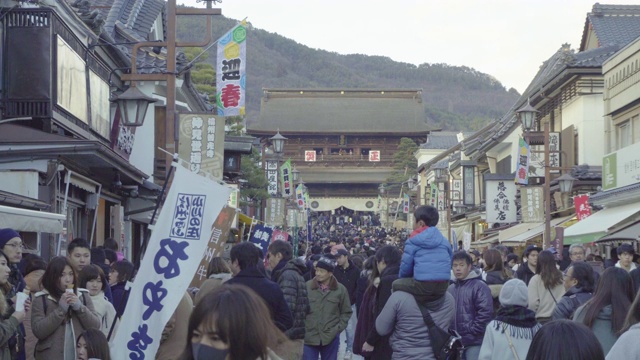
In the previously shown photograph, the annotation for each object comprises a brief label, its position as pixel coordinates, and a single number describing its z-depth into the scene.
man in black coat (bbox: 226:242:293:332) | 7.82
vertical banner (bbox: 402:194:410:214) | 58.02
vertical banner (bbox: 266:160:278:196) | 40.59
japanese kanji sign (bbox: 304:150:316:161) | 82.62
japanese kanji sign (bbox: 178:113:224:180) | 16.38
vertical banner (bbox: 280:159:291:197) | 41.52
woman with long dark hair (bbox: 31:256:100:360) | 7.05
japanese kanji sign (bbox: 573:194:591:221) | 24.47
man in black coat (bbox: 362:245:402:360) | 8.58
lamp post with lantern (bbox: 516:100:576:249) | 22.31
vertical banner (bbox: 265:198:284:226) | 37.69
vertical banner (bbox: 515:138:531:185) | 26.28
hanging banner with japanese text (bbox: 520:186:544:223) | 27.72
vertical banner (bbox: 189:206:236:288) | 11.46
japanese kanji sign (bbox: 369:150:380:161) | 83.31
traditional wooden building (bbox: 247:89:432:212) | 82.44
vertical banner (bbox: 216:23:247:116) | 19.50
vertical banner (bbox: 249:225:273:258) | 16.58
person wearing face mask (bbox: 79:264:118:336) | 8.12
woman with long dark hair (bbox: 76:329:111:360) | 6.30
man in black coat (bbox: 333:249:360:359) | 14.90
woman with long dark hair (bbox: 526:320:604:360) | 3.82
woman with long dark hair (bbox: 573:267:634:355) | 6.05
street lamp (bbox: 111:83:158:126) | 13.60
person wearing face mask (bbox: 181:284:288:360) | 3.49
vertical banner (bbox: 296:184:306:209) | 49.79
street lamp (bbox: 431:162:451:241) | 41.50
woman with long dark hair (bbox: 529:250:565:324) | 9.55
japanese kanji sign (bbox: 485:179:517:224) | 33.16
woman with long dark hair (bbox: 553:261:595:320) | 7.66
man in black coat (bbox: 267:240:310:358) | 8.90
